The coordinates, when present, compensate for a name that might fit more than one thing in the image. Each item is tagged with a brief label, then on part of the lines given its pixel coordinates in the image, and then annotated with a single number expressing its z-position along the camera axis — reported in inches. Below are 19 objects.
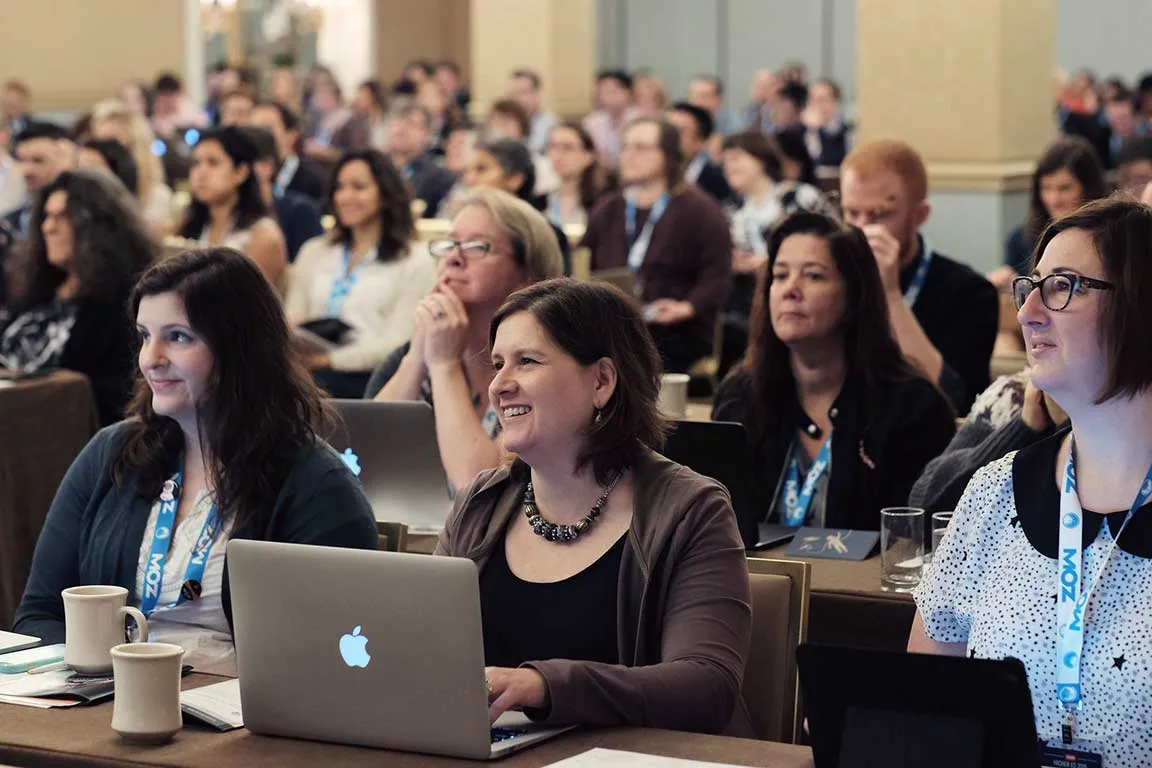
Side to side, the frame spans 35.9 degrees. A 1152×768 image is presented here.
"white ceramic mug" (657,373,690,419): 161.9
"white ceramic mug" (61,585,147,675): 95.5
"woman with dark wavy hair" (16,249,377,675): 114.3
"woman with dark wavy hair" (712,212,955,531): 147.9
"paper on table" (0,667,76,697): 94.4
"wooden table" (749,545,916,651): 119.6
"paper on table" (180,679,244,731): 87.8
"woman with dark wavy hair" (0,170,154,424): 215.5
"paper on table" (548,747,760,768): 80.3
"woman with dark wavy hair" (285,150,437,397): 238.7
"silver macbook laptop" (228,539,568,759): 80.9
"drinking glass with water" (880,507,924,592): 123.2
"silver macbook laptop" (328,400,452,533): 143.6
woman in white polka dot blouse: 83.4
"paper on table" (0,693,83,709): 92.0
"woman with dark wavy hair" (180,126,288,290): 277.7
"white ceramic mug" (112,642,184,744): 85.2
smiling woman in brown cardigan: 95.5
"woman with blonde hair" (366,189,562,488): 151.1
